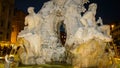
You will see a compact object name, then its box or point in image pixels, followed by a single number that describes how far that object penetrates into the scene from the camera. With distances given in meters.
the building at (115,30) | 74.07
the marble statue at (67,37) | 12.56
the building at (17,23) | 54.68
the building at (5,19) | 45.25
